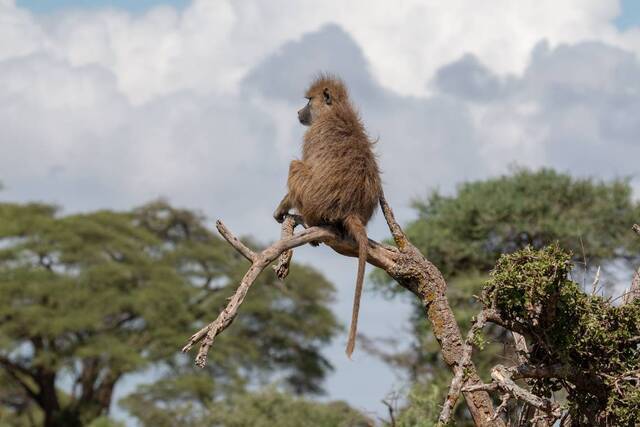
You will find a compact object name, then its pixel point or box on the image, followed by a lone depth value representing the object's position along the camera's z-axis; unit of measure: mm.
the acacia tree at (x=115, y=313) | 56219
